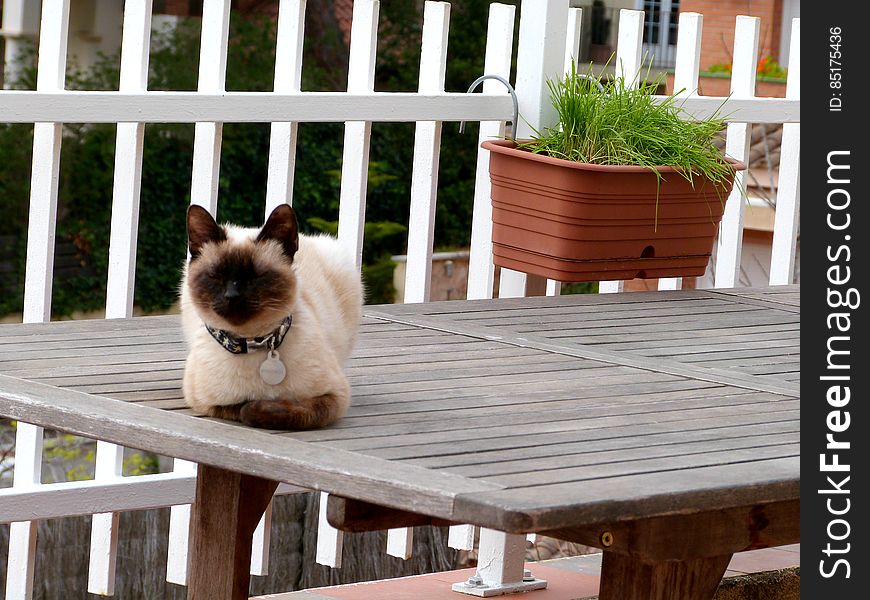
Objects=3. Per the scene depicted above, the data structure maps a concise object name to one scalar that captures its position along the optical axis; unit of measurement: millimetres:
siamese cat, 3374
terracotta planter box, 5851
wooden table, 3013
